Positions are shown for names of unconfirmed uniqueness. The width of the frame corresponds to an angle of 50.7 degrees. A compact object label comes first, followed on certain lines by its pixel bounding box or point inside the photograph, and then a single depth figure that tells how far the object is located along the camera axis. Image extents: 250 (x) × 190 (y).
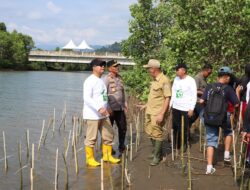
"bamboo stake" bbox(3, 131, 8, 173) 6.05
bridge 51.46
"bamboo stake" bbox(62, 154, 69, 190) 4.98
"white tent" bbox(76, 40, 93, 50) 89.80
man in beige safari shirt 5.65
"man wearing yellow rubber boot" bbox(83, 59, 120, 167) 5.67
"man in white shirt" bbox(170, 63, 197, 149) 6.05
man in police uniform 6.36
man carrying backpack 5.00
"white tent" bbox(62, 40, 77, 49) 87.89
